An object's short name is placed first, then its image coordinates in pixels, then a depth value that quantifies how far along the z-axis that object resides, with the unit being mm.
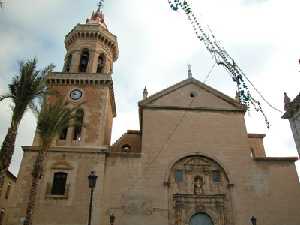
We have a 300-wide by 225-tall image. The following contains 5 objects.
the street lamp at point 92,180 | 15262
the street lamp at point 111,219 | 19341
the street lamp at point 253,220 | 18594
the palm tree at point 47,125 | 18406
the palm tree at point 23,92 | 15602
